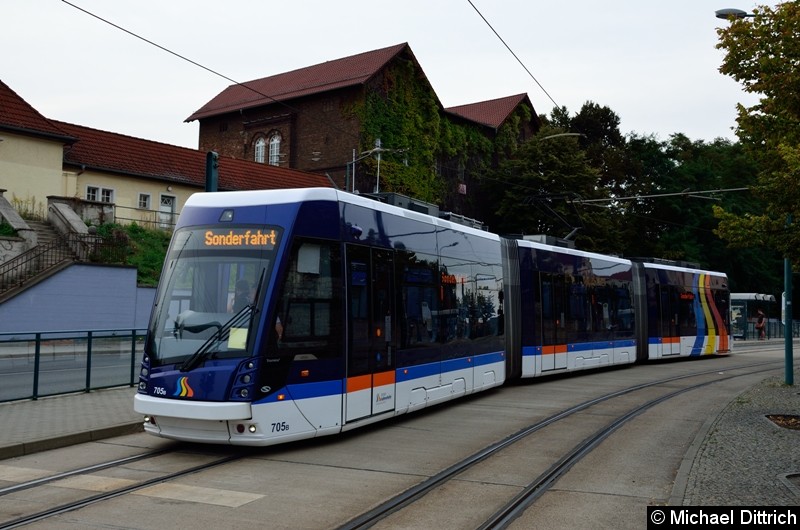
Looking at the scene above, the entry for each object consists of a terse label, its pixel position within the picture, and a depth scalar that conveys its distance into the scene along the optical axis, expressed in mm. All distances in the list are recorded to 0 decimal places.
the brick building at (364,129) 47031
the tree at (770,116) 13031
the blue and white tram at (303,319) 9094
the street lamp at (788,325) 19719
